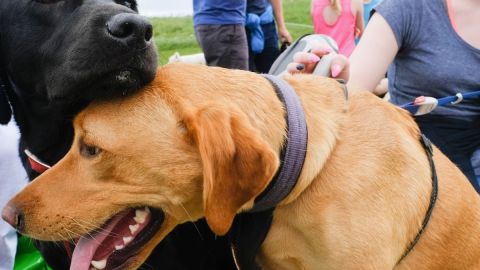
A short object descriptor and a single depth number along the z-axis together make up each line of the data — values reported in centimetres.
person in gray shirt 71
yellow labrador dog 46
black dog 47
